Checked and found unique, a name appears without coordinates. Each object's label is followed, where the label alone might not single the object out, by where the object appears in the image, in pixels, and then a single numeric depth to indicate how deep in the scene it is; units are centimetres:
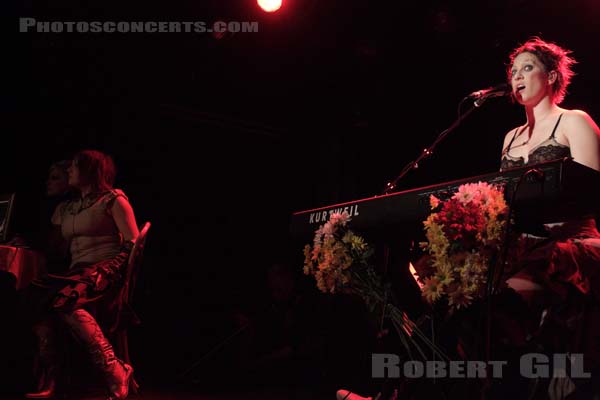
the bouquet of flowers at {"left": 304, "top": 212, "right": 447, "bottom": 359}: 199
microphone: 224
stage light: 401
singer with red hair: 181
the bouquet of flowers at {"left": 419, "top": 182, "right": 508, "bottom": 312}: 165
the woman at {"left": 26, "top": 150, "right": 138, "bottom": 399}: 279
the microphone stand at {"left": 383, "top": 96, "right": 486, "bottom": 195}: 226
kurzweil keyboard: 152
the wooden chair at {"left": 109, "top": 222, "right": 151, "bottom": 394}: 299
